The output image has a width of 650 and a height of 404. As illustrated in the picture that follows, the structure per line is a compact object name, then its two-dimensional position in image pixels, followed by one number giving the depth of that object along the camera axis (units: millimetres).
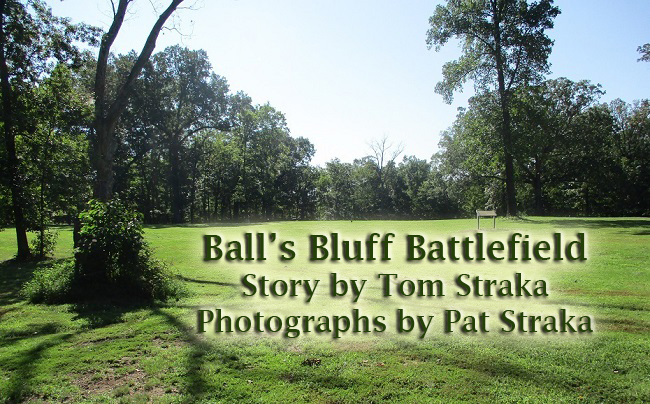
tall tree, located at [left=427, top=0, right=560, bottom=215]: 27875
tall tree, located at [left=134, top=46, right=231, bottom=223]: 50375
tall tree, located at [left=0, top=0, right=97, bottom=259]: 16547
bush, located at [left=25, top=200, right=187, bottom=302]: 9008
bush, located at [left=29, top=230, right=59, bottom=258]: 17438
